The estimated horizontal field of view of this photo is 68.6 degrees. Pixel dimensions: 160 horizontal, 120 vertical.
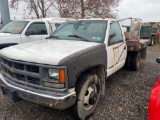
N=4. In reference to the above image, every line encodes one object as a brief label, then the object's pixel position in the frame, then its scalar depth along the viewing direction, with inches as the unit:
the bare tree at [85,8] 466.2
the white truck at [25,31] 174.3
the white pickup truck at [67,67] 70.5
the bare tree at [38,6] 545.5
